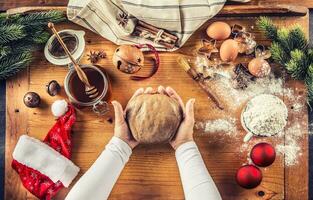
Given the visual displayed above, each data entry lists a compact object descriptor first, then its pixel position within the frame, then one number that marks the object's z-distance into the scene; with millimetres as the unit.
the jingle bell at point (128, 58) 1241
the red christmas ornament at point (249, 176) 1223
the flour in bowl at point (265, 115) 1240
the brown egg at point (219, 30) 1279
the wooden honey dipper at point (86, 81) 1206
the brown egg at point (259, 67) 1261
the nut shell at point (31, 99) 1307
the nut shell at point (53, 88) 1311
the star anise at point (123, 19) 1320
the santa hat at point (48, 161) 1288
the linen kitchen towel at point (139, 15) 1280
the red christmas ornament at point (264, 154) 1221
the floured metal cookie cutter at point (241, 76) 1294
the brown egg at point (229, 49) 1266
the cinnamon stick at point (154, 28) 1302
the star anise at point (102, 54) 1324
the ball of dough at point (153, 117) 1188
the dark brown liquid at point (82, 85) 1265
